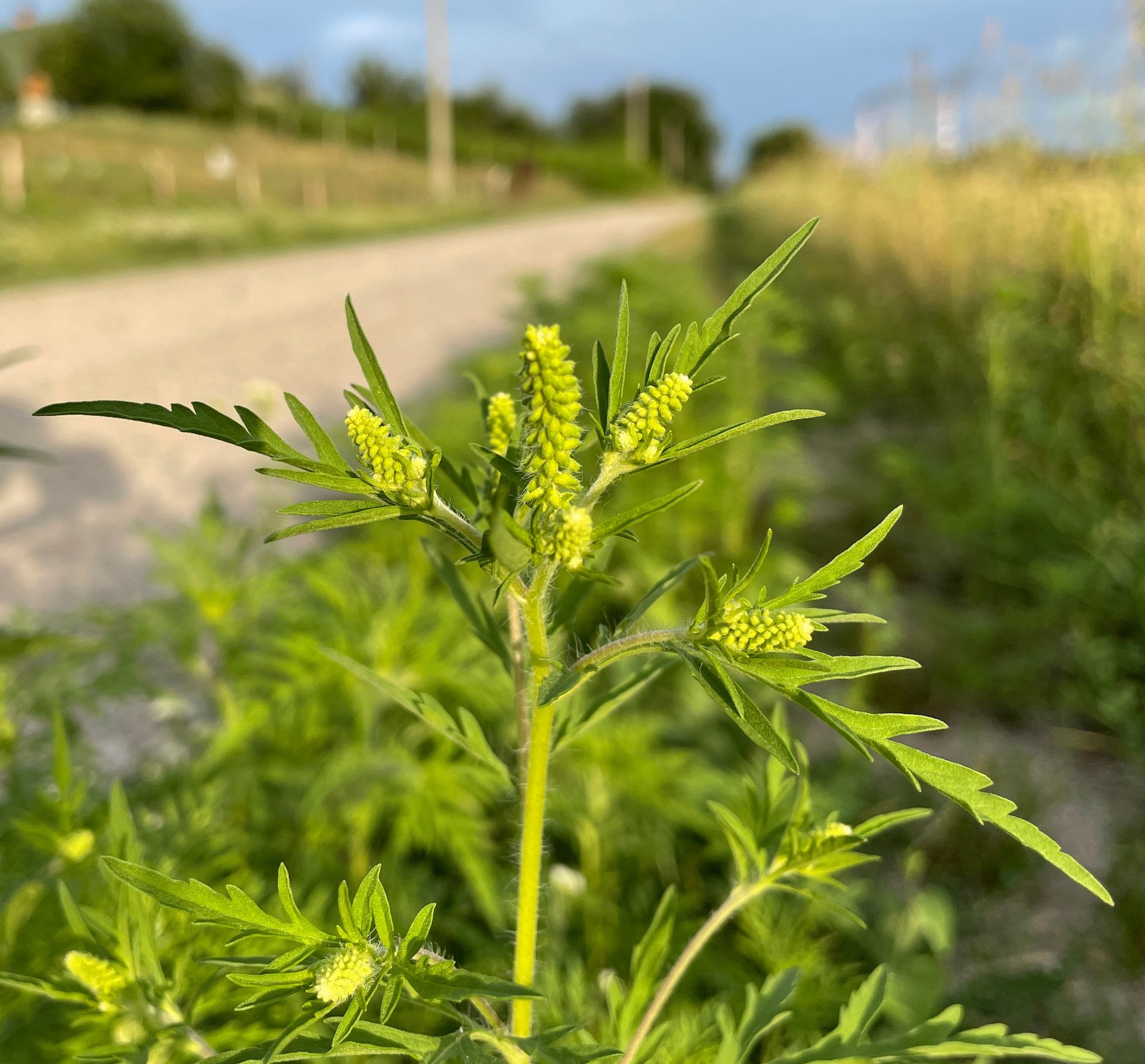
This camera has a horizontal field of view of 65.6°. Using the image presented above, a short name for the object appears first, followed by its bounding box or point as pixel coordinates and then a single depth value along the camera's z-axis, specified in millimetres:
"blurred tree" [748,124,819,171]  38156
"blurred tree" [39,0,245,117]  31906
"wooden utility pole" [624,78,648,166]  52844
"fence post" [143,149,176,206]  18453
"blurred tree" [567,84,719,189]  59250
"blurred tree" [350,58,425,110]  48594
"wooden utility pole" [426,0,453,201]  25625
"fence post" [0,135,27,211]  14094
